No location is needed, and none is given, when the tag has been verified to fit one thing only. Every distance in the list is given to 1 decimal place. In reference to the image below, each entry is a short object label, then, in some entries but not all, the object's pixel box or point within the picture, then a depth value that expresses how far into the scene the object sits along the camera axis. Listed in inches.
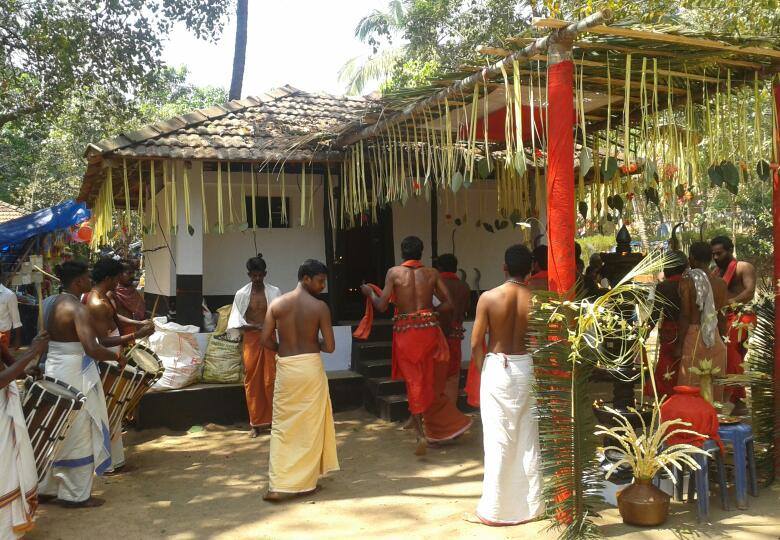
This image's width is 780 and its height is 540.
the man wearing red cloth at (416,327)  243.1
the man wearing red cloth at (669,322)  226.8
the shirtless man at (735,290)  273.4
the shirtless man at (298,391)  200.7
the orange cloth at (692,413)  172.2
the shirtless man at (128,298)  288.8
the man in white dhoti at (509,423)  171.0
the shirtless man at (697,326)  217.8
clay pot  159.6
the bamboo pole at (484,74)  158.2
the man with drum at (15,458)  153.9
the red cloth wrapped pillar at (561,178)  168.2
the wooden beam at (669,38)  161.5
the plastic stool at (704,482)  165.8
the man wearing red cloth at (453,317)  279.6
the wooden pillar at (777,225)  197.0
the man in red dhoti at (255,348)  277.9
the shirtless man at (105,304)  218.2
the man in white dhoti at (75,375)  193.5
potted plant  159.8
